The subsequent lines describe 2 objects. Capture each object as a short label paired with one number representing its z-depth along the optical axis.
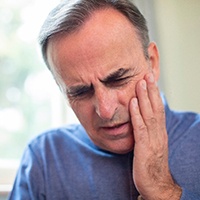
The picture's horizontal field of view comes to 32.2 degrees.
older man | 0.97
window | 1.57
